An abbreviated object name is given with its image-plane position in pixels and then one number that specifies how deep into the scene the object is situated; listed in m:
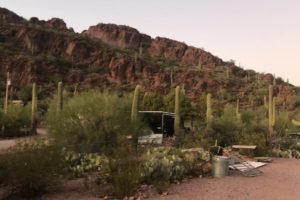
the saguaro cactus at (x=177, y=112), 24.23
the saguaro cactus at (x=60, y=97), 21.07
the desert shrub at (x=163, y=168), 11.84
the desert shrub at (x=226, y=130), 24.05
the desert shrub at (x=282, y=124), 29.31
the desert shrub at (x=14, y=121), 29.14
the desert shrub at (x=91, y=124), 14.87
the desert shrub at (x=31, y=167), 10.08
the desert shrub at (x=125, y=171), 10.09
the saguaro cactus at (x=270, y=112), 25.62
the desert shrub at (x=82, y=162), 12.88
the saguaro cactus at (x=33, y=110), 30.15
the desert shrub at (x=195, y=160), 13.68
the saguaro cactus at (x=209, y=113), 24.69
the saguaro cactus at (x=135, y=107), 19.01
